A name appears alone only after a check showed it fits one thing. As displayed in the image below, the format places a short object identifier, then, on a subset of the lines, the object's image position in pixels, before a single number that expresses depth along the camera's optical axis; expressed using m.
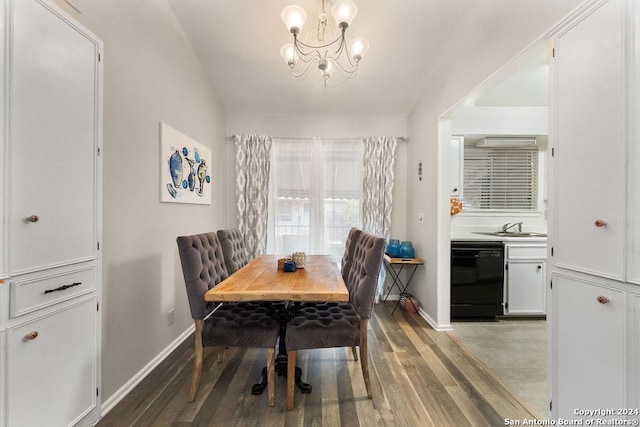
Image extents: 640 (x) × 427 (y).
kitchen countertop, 2.87
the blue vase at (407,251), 3.14
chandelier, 1.66
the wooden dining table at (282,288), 1.43
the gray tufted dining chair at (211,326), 1.62
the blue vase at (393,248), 3.18
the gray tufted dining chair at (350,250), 2.26
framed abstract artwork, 2.15
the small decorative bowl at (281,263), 2.02
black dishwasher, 2.89
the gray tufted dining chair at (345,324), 1.61
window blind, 3.52
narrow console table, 3.35
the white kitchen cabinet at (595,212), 1.05
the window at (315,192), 3.55
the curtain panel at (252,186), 3.45
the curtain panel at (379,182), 3.47
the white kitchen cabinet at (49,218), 1.04
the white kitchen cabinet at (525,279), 2.89
